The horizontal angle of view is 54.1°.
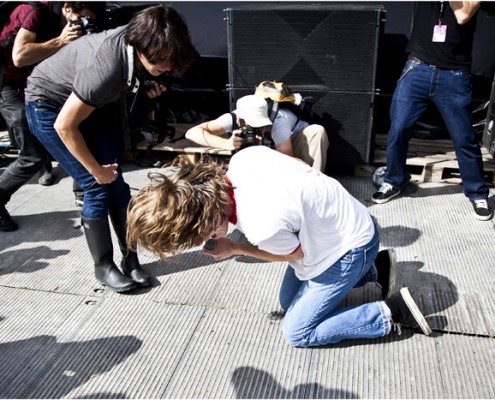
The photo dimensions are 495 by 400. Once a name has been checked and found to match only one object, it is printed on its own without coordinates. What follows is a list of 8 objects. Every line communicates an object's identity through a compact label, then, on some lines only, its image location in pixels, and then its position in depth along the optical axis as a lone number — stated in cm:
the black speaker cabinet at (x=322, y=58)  374
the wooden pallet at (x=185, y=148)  443
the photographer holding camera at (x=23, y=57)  329
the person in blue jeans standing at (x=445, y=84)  335
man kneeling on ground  182
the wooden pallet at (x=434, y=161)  409
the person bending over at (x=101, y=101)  220
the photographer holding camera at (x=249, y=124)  319
